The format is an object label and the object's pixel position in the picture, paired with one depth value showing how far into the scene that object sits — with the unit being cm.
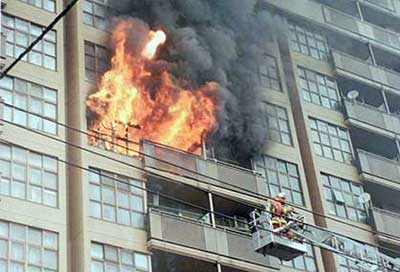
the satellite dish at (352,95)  3550
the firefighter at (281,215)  2178
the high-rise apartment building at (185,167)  2408
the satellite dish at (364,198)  3173
